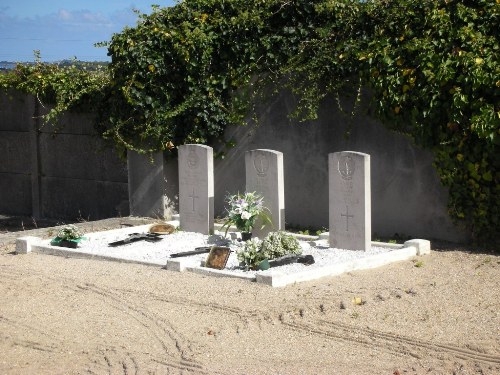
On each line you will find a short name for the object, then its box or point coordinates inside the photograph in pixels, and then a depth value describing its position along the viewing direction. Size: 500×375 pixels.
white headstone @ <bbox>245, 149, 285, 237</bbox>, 10.73
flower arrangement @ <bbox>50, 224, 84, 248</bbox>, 10.85
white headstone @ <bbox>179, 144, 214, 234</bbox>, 11.48
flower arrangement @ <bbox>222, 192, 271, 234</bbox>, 10.66
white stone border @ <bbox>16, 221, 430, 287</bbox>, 8.72
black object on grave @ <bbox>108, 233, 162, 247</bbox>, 11.04
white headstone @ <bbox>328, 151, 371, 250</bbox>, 9.95
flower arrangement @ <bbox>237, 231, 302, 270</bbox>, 9.42
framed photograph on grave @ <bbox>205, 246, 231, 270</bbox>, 9.41
